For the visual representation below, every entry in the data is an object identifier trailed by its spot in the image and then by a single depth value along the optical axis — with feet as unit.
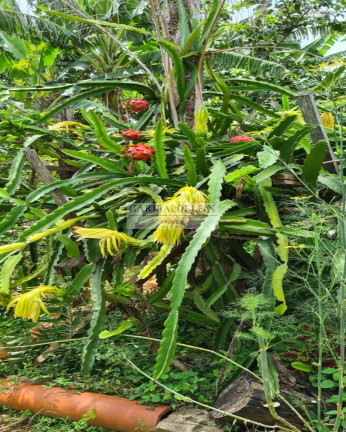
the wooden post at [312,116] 8.07
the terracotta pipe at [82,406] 6.89
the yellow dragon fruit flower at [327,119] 9.74
